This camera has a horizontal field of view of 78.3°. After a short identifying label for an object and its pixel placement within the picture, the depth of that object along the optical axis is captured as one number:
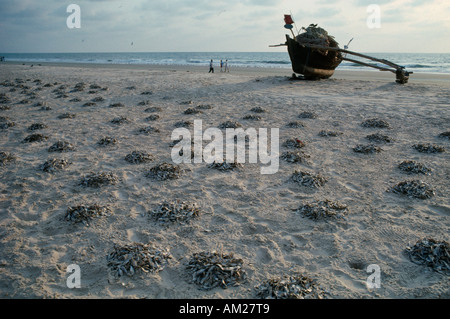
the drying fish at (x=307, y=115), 13.33
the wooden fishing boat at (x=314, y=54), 22.77
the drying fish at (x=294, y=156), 8.54
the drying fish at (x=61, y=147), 9.24
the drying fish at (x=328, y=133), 10.78
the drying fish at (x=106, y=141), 9.92
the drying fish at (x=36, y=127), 11.58
